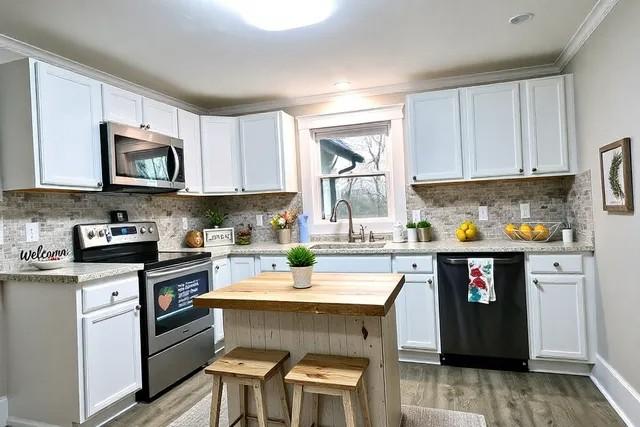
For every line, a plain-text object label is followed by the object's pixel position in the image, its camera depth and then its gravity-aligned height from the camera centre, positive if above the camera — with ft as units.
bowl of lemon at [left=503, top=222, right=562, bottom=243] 9.77 -0.66
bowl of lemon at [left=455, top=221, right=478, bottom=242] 10.64 -0.65
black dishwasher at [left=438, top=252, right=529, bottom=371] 9.06 -2.67
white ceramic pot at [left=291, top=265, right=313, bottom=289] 6.04 -0.97
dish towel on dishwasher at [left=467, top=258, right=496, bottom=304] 9.16 -1.74
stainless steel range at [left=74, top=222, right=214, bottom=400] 8.44 -1.78
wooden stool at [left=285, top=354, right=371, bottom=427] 4.95 -2.17
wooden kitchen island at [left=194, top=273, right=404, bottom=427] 5.36 -1.73
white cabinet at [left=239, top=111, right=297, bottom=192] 12.19 +2.18
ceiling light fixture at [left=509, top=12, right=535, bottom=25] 7.65 +3.82
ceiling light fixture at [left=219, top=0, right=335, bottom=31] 6.83 +3.81
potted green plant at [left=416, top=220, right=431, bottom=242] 11.21 -0.60
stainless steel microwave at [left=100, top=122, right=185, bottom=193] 8.63 +1.55
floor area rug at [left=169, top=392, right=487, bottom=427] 7.12 -3.96
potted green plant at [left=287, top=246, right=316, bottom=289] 6.05 -0.80
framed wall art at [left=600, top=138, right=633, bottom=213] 6.59 +0.48
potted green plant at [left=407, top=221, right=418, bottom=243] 11.30 -0.65
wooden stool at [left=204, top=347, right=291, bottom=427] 5.39 -2.22
